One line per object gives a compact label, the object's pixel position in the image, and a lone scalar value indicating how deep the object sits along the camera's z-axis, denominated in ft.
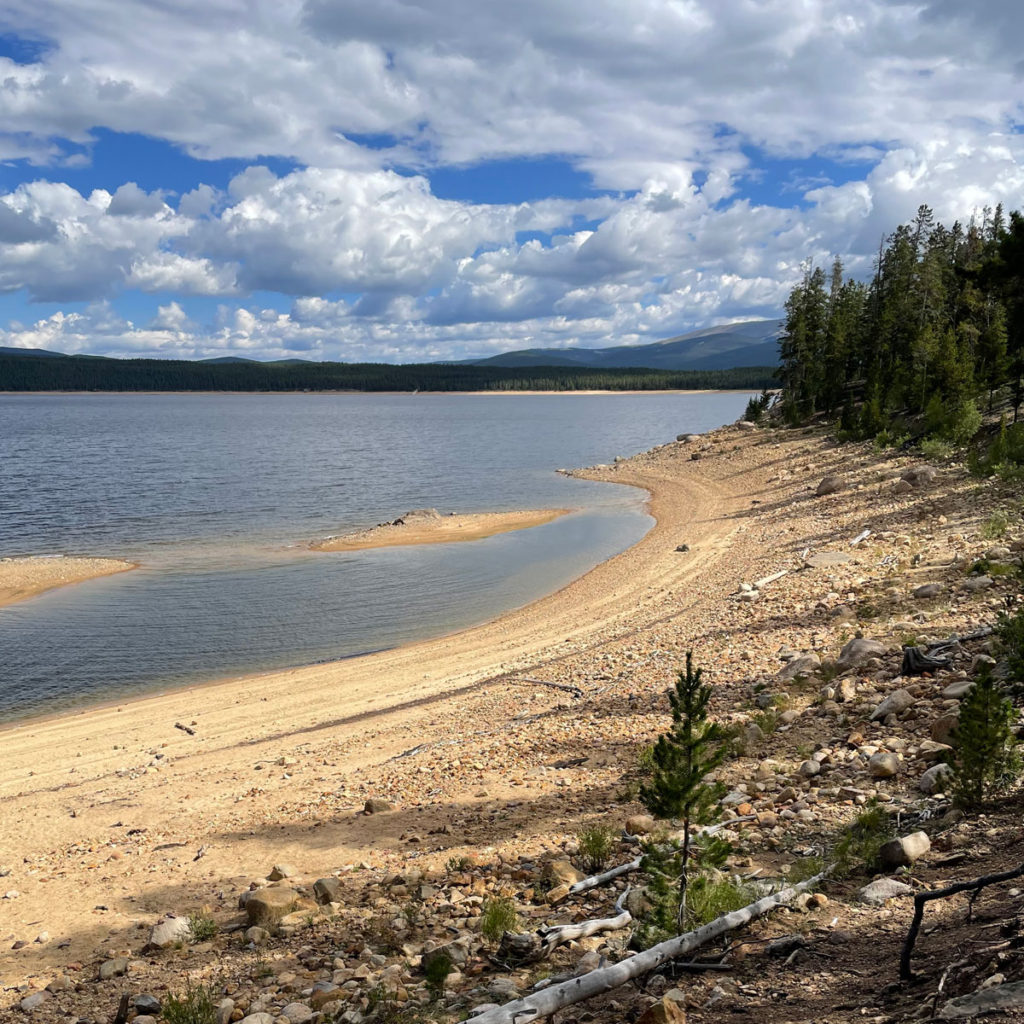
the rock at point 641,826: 30.51
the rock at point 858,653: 43.96
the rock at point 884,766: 30.86
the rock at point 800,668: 45.24
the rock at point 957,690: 35.07
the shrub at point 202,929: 28.30
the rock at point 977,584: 51.57
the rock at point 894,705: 36.19
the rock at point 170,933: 27.96
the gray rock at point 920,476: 101.67
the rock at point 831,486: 120.92
